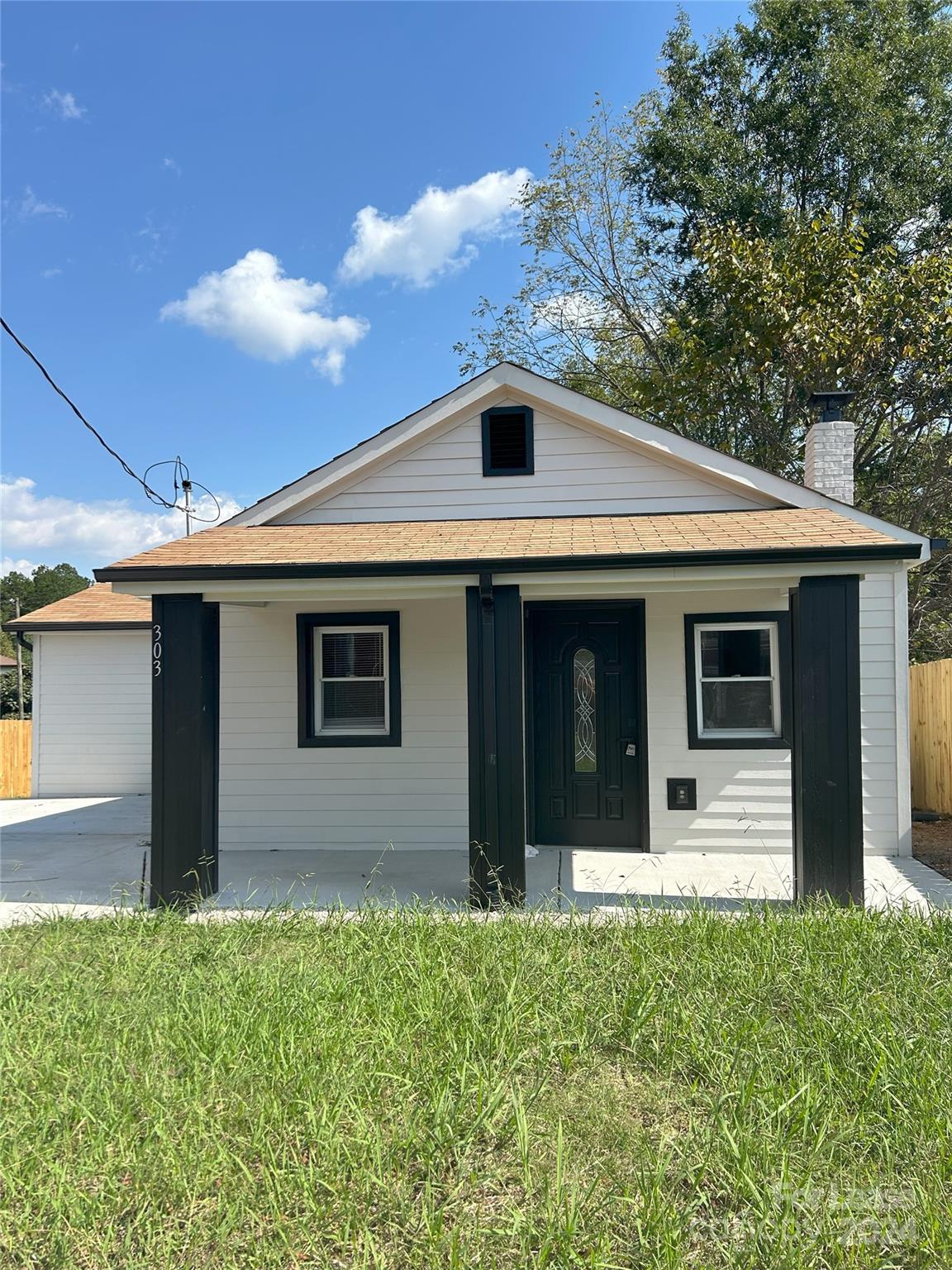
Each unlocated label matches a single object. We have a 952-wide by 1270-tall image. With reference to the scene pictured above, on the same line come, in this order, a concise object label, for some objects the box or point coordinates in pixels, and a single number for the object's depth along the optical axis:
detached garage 11.93
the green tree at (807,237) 11.92
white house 5.79
